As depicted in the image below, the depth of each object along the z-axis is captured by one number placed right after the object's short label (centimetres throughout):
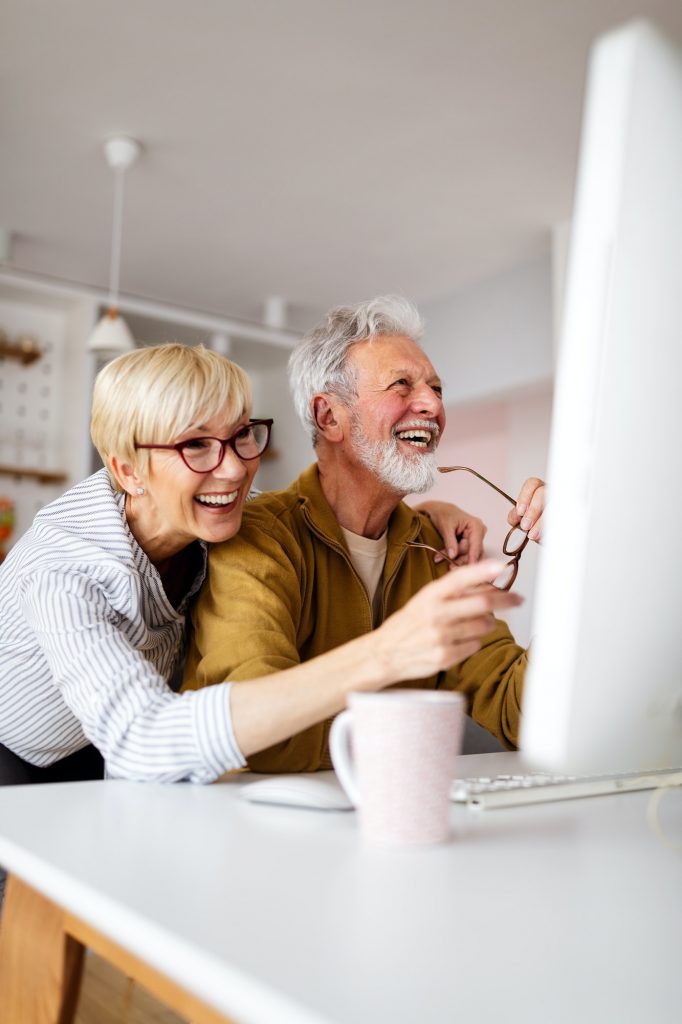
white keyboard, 82
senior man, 126
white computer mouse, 77
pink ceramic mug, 66
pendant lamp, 388
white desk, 42
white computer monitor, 40
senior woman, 89
